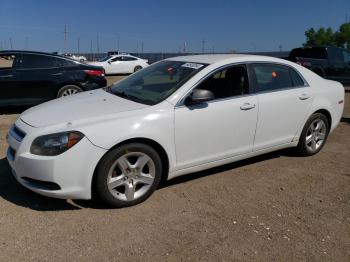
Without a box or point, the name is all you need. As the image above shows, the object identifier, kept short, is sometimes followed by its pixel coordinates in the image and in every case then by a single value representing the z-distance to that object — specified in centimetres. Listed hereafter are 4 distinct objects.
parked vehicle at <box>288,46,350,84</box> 1425
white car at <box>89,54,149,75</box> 2438
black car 880
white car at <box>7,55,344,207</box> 378
